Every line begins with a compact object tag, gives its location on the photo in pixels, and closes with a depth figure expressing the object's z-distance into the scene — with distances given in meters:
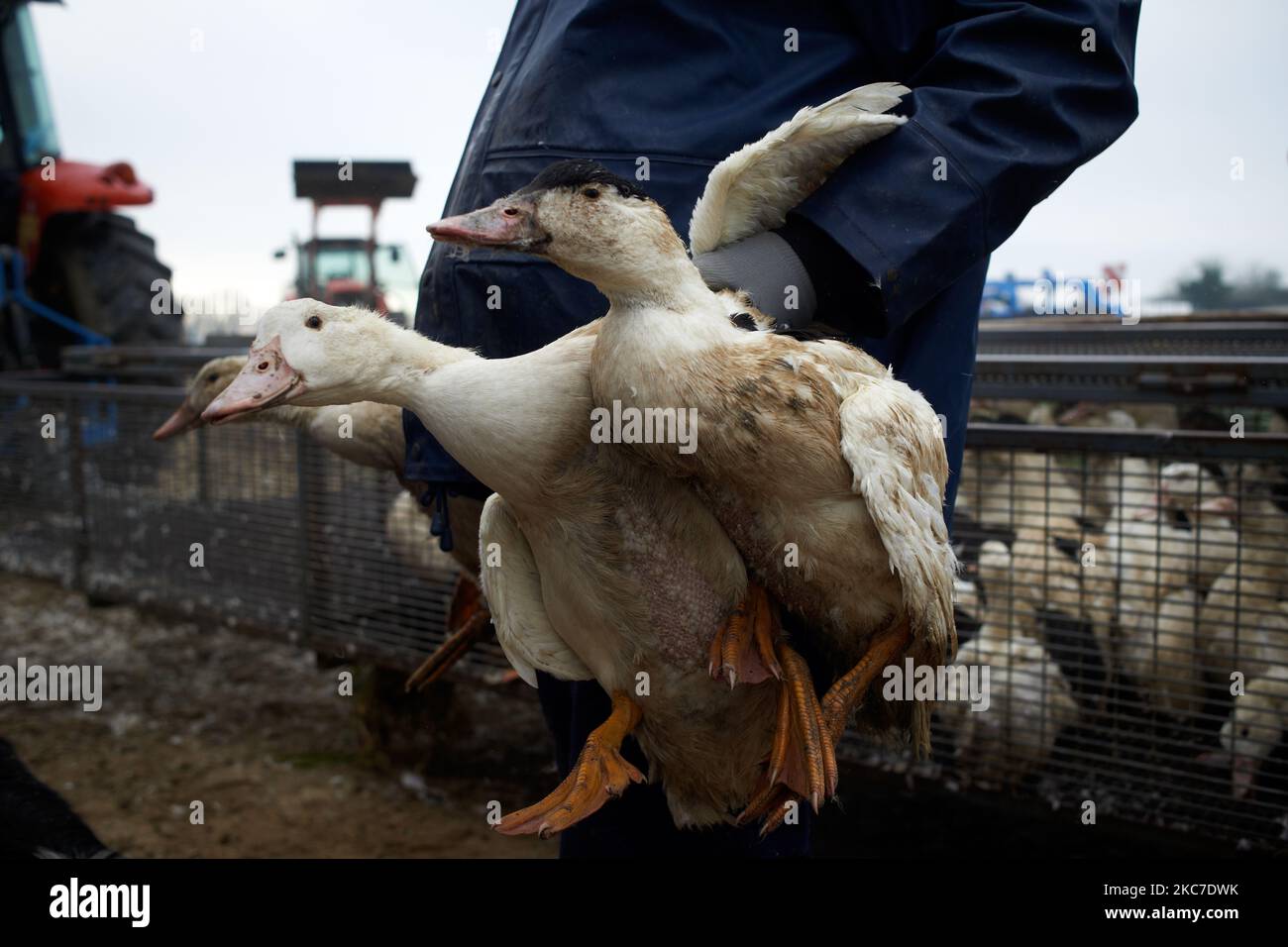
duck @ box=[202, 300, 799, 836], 1.39
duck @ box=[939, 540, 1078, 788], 3.36
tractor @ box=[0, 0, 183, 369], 8.70
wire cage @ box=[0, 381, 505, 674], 4.42
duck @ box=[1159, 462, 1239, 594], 3.05
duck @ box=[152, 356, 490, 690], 2.22
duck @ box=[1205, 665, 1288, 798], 2.99
